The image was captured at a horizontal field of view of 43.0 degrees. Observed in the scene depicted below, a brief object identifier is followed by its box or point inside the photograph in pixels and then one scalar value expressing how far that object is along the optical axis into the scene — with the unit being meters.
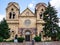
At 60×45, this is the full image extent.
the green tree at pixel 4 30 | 14.57
